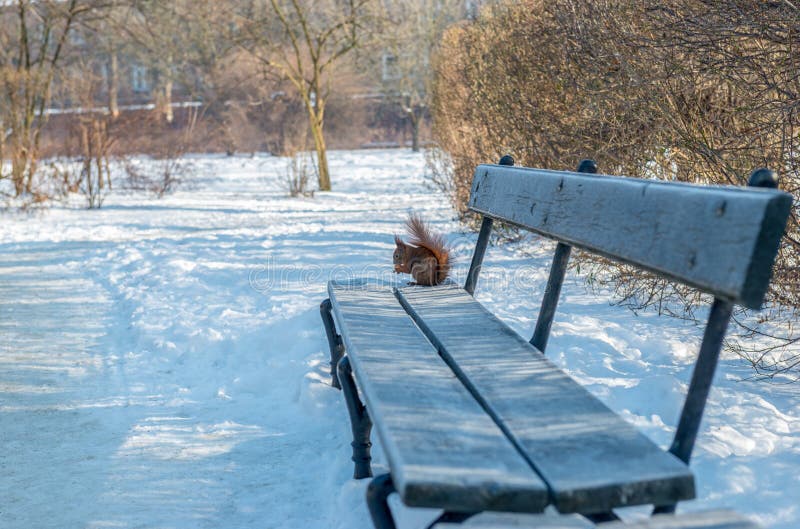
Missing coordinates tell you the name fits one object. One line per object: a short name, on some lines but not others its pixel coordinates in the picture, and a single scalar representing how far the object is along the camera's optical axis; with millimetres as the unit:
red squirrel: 3791
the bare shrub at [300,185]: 15023
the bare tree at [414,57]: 32250
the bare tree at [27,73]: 14086
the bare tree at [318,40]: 15070
